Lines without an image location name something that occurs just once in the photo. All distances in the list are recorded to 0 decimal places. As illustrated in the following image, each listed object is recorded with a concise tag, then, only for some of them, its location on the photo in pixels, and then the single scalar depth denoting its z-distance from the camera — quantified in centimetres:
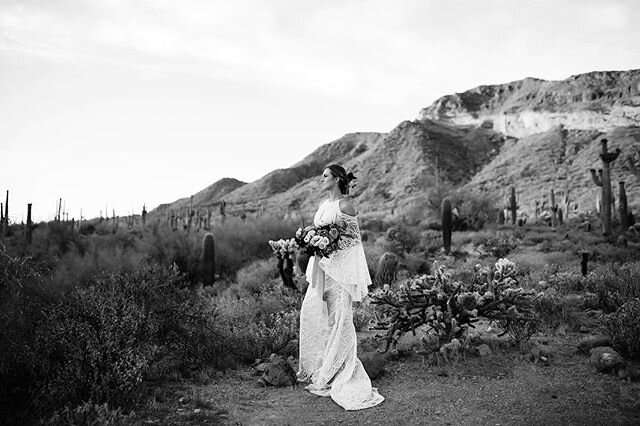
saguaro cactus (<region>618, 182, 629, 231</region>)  2436
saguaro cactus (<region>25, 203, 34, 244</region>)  2252
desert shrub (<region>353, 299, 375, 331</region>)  883
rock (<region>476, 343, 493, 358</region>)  642
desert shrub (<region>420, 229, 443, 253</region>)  2176
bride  560
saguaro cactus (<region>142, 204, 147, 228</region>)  3709
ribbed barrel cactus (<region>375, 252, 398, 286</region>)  1303
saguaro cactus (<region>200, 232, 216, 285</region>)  1762
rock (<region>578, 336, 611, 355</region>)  643
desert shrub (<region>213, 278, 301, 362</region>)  702
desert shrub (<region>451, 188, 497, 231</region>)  2788
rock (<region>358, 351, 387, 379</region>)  601
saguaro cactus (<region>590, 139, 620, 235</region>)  2191
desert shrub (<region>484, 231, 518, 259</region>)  1973
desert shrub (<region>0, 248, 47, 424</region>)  436
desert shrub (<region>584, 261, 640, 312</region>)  805
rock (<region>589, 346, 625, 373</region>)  562
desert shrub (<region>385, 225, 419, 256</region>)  1994
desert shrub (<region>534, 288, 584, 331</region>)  790
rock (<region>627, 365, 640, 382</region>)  534
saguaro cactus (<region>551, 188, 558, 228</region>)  2880
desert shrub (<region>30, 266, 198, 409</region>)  446
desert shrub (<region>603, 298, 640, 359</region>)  597
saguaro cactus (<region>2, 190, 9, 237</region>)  2385
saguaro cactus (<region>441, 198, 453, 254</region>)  2073
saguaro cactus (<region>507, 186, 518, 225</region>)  3072
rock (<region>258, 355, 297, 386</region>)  595
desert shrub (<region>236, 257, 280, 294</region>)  1495
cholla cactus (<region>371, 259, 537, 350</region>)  693
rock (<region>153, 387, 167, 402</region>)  523
